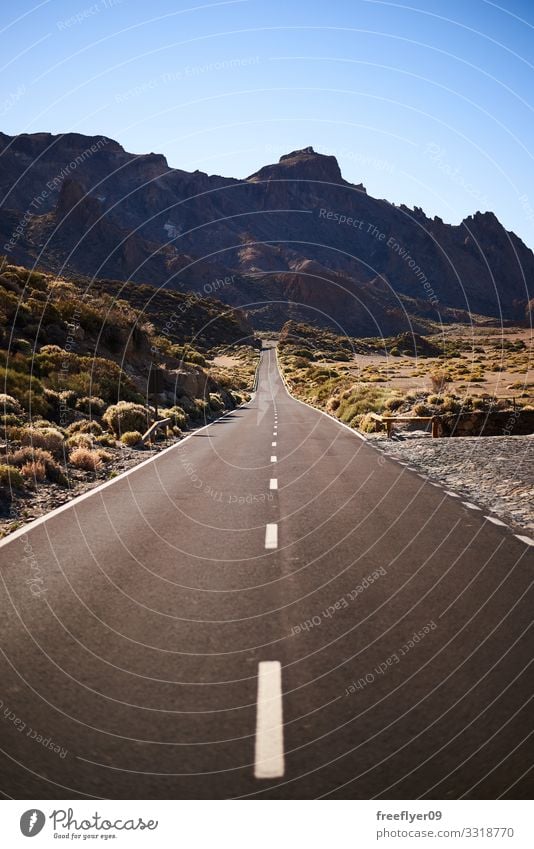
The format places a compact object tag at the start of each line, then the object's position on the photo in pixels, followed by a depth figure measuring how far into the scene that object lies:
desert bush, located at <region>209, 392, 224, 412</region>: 50.94
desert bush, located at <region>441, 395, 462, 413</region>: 31.45
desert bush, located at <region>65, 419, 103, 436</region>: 23.31
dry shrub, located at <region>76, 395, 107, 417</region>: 27.12
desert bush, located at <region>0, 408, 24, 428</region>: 19.77
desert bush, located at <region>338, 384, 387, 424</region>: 36.09
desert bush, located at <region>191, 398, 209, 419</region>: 42.16
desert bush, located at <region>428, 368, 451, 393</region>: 41.11
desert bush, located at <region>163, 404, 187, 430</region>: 34.39
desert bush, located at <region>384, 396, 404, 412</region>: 34.75
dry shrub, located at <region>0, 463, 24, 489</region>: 13.39
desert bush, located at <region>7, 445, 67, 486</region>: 15.22
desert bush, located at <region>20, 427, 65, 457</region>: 17.89
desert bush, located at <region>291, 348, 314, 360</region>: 129.50
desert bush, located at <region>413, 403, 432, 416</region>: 31.57
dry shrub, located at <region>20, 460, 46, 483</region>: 14.56
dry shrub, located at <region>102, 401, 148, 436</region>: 26.17
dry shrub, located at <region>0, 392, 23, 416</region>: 21.62
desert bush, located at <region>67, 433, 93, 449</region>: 20.02
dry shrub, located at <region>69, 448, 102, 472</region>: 17.22
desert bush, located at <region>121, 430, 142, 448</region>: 23.70
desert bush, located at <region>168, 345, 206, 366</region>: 68.16
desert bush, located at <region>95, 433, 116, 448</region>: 22.02
